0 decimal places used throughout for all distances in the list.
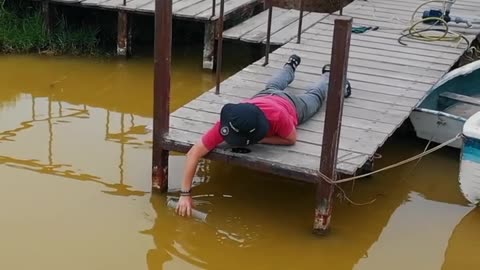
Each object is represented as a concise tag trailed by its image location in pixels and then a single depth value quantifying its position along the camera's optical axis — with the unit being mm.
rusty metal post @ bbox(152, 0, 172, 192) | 4527
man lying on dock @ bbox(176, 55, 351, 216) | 4312
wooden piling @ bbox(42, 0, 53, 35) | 7754
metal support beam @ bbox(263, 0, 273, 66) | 6105
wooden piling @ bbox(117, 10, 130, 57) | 7586
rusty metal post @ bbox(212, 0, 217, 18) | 7335
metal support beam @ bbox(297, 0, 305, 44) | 6684
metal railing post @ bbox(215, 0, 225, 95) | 5319
